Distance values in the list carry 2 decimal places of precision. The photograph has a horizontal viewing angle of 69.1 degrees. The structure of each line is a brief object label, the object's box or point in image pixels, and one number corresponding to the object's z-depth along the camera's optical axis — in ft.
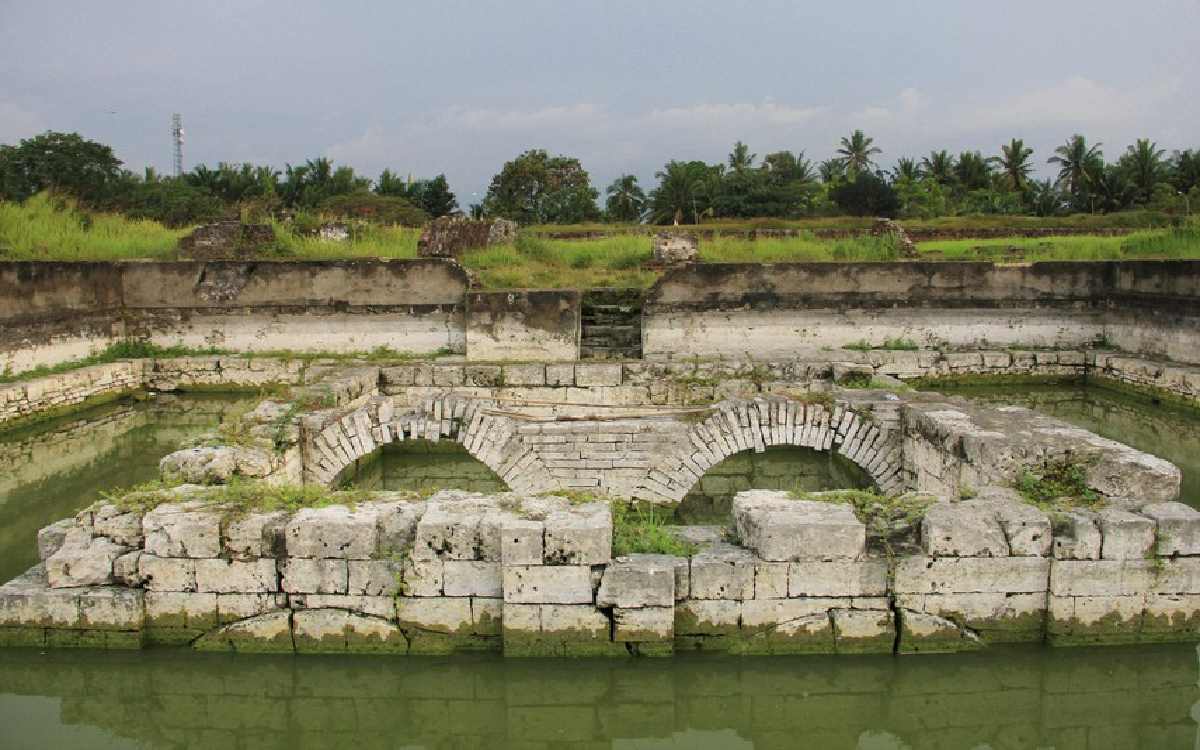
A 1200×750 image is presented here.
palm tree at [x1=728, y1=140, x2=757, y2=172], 169.82
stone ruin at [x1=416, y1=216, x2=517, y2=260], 52.95
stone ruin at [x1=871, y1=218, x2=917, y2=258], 54.85
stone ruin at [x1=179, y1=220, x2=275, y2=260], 53.06
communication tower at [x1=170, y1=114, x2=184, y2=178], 175.97
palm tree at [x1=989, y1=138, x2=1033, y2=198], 160.76
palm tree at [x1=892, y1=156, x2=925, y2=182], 166.06
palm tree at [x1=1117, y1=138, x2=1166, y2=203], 141.69
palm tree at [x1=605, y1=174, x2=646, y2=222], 157.28
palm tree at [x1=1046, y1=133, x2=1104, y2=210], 148.87
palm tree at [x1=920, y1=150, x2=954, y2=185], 161.58
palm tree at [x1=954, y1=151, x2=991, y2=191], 160.35
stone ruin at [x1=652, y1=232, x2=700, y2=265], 52.60
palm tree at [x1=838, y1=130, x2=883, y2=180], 187.32
